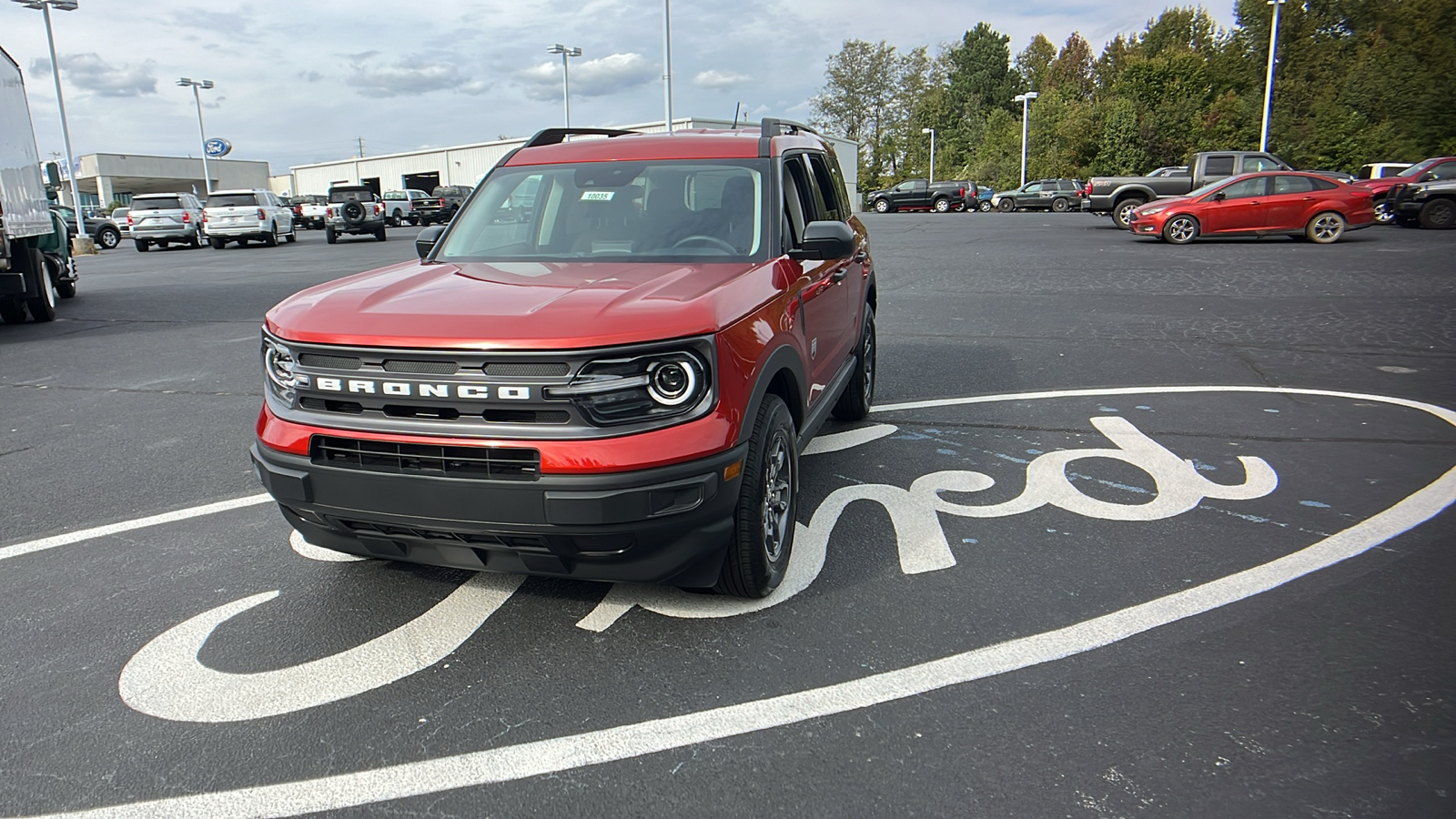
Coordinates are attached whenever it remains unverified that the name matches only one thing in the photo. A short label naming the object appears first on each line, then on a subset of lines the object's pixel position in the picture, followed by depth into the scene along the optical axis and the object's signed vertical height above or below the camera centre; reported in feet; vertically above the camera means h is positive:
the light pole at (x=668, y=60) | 118.52 +17.12
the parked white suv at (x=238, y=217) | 94.22 -0.88
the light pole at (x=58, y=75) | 111.34 +18.13
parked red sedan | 66.13 -2.09
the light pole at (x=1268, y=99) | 135.89 +11.44
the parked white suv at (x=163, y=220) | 98.68 -0.98
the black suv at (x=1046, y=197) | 147.23 -1.59
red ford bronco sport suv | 9.89 -2.34
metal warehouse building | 223.51 +8.88
